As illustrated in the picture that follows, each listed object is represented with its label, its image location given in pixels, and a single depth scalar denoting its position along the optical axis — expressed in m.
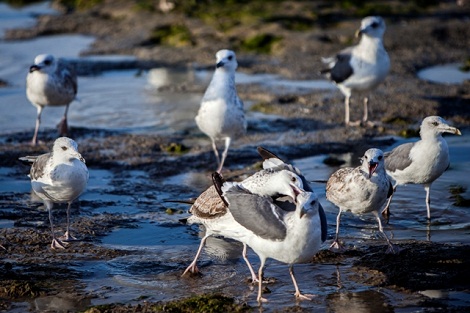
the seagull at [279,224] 13.55
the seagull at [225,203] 14.69
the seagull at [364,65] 26.45
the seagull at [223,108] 22.28
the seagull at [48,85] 25.91
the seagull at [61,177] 17.06
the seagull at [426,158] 18.36
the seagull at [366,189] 16.23
